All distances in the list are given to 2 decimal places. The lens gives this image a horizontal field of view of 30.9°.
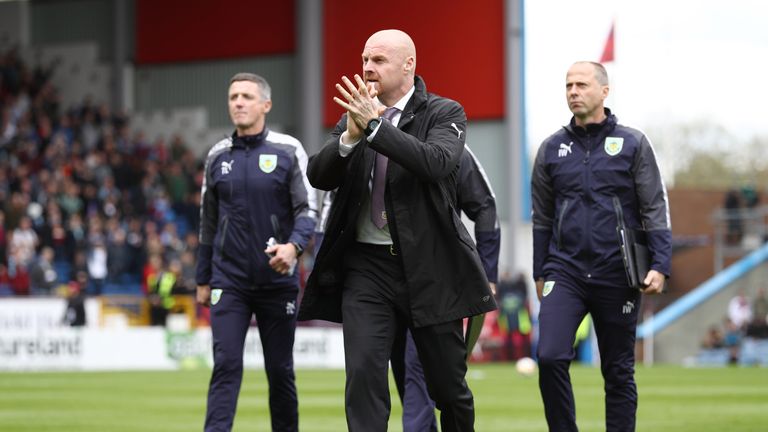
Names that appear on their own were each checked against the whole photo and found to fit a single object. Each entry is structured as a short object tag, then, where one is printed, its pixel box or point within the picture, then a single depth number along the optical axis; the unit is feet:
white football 79.82
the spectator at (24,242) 96.37
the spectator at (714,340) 107.96
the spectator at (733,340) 105.19
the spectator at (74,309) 87.10
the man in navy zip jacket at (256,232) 32.27
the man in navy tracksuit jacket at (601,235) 29.43
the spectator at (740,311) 108.17
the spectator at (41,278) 94.73
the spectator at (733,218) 133.39
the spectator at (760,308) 105.40
